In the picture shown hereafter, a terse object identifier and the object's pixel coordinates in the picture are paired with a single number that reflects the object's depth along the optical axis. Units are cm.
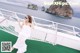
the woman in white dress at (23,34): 228
